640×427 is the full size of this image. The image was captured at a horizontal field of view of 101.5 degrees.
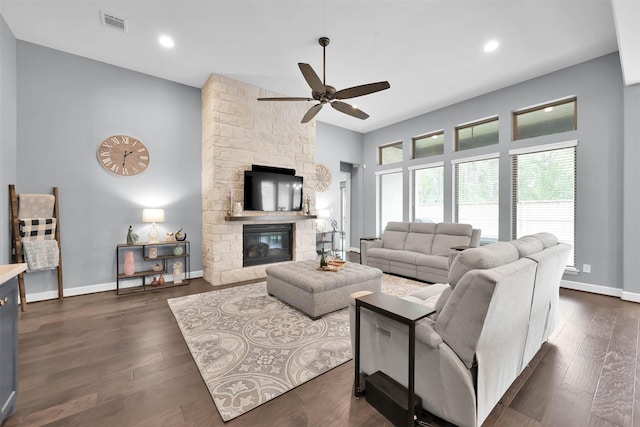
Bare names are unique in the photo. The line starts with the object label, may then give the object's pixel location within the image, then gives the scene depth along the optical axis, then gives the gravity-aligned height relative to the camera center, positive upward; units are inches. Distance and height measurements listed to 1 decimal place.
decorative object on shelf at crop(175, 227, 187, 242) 169.5 -15.5
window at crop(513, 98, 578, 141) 163.5 +62.0
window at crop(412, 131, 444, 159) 231.3 +62.6
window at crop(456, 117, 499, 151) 197.6 +62.4
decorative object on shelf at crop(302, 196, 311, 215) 212.7 +5.4
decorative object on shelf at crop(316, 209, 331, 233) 251.1 -10.1
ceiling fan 108.9 +54.4
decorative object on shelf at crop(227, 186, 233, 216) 173.3 +9.3
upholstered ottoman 112.0 -33.3
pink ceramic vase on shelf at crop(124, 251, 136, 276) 155.3 -30.8
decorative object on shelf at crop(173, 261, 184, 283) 168.7 -38.5
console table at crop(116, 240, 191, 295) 155.1 -31.9
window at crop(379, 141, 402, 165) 267.0 +62.7
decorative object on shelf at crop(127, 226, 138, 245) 156.2 -15.0
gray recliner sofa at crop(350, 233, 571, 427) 51.2 -27.3
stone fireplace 170.6 +43.4
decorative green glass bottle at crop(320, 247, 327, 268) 130.3 -24.8
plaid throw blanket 128.1 -8.3
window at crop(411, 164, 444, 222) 230.4 +17.8
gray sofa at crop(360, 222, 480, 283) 170.7 -26.4
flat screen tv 182.9 +16.9
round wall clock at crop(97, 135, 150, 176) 154.5 +34.8
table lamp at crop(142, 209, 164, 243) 156.3 -1.6
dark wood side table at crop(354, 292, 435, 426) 51.8 -21.3
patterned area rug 70.4 -46.7
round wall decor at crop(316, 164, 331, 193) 263.4 +36.1
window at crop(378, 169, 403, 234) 265.8 +16.4
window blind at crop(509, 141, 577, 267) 161.5 +14.4
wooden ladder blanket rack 123.7 -12.8
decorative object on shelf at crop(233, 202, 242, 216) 175.0 +2.3
